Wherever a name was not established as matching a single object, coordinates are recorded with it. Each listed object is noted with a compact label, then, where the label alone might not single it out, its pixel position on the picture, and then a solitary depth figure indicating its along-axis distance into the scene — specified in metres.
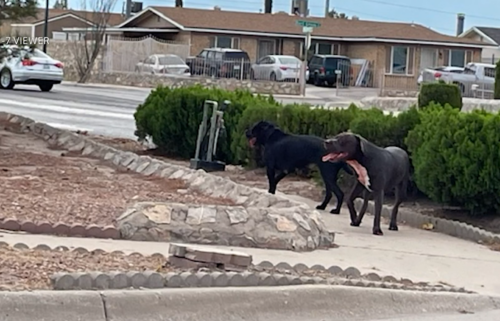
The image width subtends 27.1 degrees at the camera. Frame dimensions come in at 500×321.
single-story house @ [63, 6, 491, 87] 57.72
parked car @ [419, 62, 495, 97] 48.22
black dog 13.17
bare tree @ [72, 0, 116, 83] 50.06
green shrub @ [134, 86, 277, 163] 18.03
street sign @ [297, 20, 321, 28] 39.99
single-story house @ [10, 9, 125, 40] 63.69
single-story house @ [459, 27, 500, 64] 70.12
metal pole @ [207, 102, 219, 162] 16.52
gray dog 11.55
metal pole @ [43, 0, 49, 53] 54.46
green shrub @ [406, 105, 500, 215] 12.58
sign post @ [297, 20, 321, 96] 44.28
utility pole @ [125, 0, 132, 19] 71.88
